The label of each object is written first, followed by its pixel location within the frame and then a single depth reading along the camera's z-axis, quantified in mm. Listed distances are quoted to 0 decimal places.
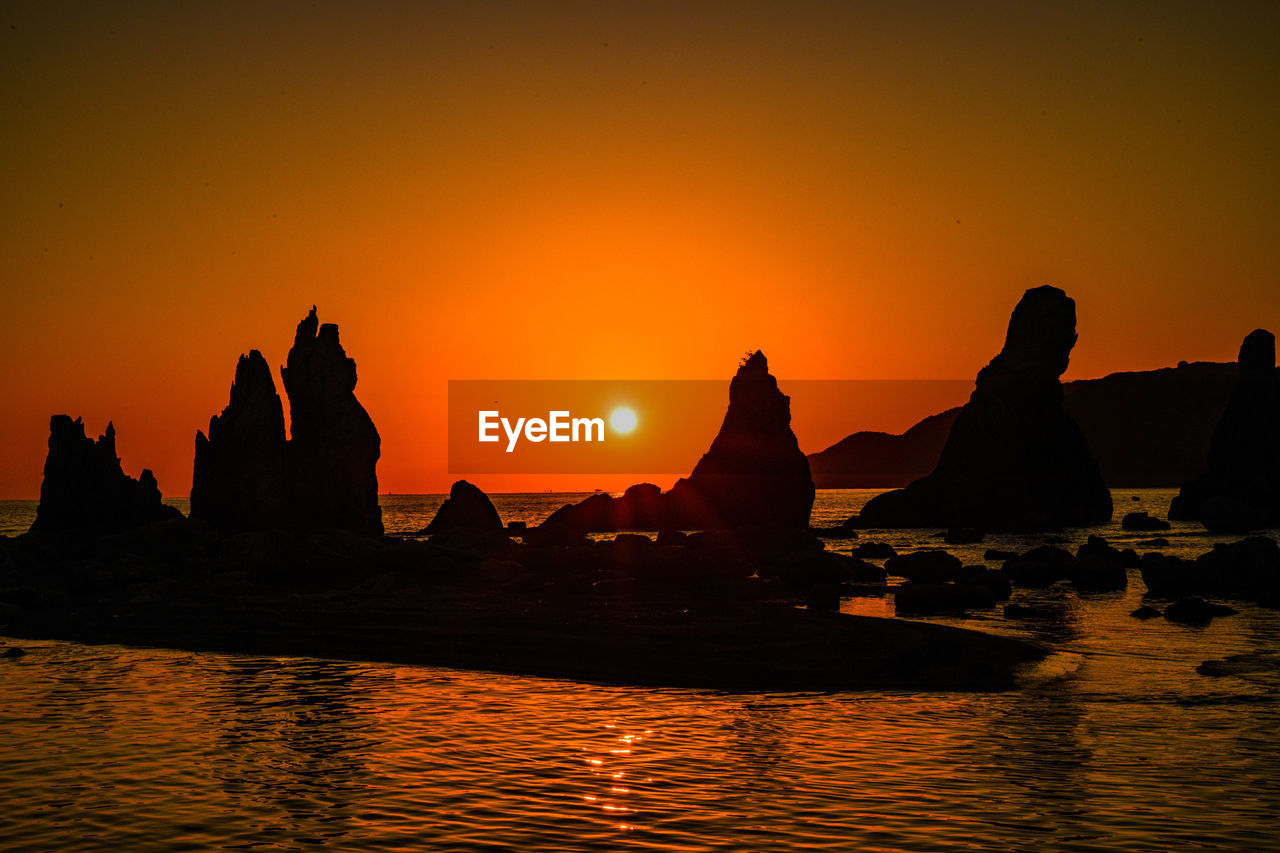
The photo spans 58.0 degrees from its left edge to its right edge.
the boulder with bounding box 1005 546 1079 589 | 52906
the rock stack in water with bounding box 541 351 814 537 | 116125
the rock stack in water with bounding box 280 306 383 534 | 85875
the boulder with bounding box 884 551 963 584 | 54375
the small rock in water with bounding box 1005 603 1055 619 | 40719
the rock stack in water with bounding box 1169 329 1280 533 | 117125
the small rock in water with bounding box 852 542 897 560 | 75562
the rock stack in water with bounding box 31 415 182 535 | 85000
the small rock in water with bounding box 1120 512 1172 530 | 109812
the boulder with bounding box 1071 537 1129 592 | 50375
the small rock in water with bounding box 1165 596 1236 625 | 38656
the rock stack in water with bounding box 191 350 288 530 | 85375
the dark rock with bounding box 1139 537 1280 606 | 45531
